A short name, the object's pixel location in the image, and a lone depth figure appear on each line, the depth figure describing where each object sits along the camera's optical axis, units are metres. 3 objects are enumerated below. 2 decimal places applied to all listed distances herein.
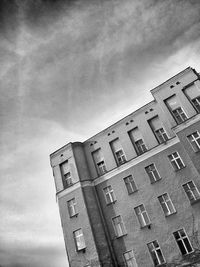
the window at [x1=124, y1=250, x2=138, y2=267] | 18.72
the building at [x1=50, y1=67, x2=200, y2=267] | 18.36
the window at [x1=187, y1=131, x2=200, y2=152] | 19.08
